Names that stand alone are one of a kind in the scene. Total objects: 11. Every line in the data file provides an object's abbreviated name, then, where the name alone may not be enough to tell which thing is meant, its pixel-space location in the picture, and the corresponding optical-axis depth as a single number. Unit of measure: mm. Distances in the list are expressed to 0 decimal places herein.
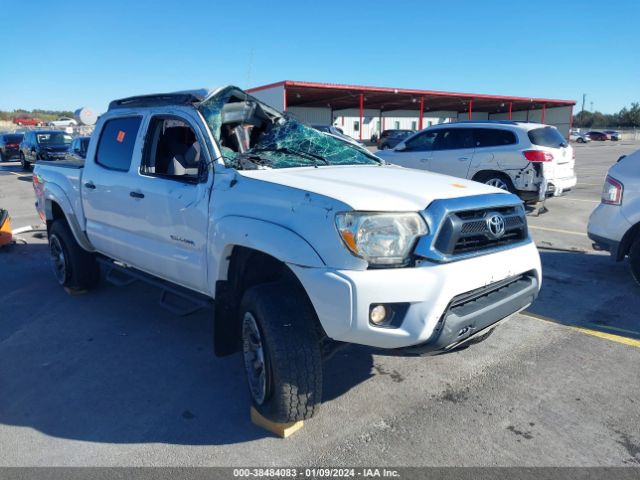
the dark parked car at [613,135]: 62406
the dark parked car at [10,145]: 26194
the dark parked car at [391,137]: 32938
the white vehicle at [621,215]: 5234
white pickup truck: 2539
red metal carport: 35219
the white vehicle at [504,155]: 9164
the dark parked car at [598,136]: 63125
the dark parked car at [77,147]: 15684
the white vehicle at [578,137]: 56531
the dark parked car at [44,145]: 20031
